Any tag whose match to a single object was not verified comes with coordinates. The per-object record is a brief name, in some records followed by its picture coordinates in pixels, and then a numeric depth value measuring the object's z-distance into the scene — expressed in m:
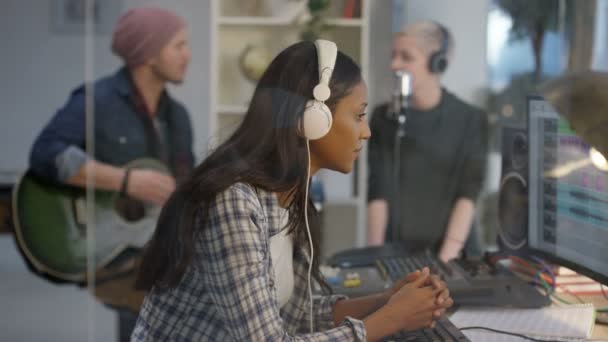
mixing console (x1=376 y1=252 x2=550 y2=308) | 1.40
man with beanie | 2.60
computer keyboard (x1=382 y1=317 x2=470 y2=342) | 1.14
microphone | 2.44
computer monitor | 1.33
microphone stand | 2.52
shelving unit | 2.47
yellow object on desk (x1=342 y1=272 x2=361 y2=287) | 1.45
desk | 1.25
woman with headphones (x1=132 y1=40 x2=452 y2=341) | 1.03
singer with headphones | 2.53
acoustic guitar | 2.47
